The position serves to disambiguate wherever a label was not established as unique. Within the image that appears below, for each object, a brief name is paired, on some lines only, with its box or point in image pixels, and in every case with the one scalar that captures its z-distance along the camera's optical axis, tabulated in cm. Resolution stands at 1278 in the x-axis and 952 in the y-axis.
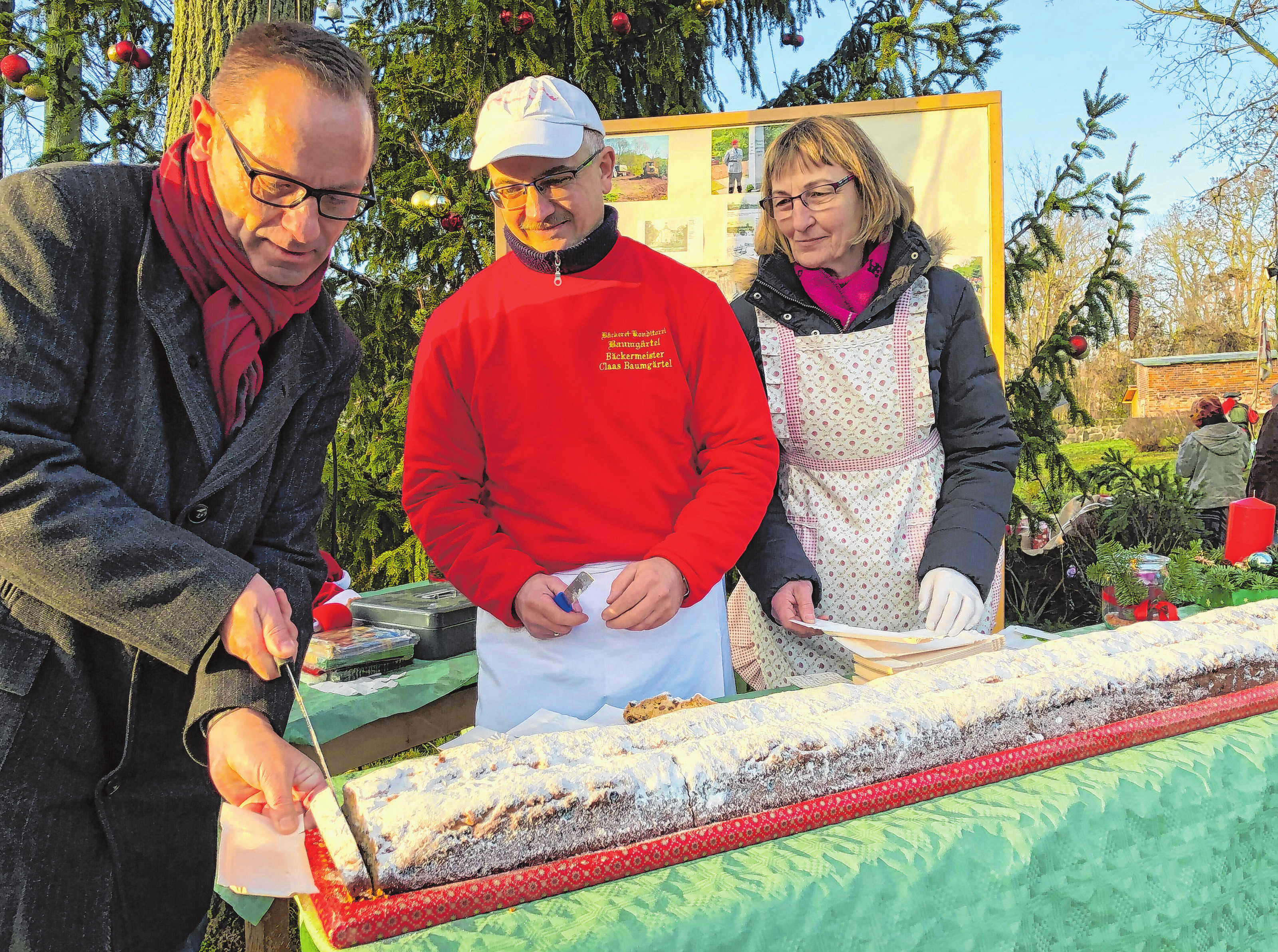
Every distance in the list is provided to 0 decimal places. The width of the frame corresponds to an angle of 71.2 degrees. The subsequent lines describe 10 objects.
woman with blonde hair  200
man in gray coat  102
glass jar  236
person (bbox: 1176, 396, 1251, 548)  741
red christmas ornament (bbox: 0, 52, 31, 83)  340
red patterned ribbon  83
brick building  1989
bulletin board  320
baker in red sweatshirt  175
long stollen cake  90
